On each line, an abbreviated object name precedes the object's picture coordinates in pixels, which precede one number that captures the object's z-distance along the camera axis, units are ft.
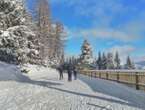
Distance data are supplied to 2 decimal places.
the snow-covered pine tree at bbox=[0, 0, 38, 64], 31.19
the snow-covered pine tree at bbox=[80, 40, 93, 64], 103.67
